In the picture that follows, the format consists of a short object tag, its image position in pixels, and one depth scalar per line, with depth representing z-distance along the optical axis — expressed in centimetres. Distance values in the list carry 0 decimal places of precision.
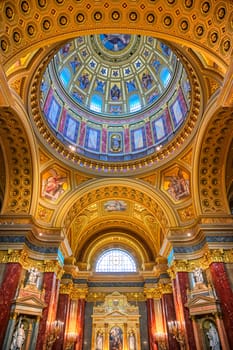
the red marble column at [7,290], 1192
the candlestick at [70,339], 1764
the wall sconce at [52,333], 1341
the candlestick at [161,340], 1774
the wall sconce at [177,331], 1366
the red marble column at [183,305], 1291
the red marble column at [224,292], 1207
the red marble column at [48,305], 1279
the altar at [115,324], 1873
